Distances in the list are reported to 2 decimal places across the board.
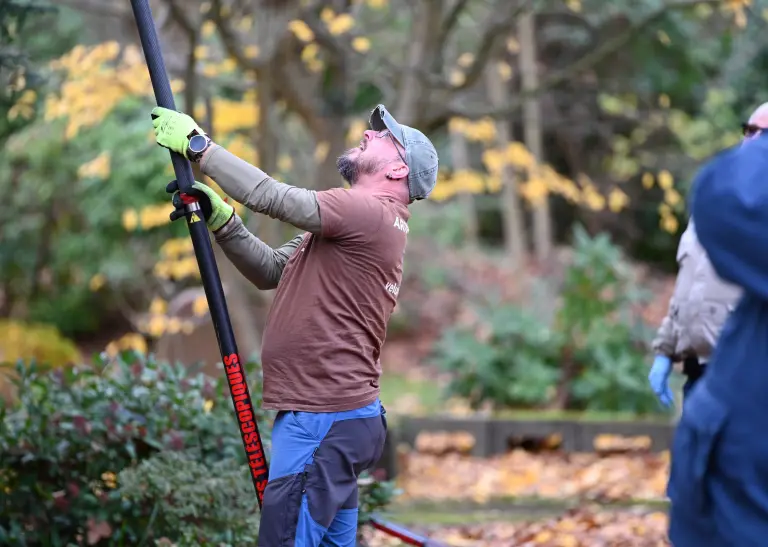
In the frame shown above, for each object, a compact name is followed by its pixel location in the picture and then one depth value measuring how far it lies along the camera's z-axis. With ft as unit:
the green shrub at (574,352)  66.39
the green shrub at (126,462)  29.50
